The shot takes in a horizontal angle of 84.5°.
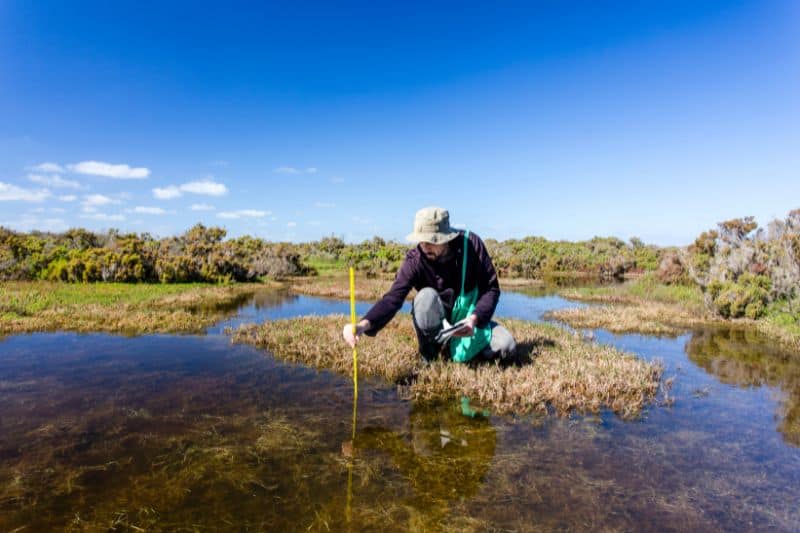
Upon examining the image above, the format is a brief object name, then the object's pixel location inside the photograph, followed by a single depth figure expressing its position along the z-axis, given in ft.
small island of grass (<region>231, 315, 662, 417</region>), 17.51
